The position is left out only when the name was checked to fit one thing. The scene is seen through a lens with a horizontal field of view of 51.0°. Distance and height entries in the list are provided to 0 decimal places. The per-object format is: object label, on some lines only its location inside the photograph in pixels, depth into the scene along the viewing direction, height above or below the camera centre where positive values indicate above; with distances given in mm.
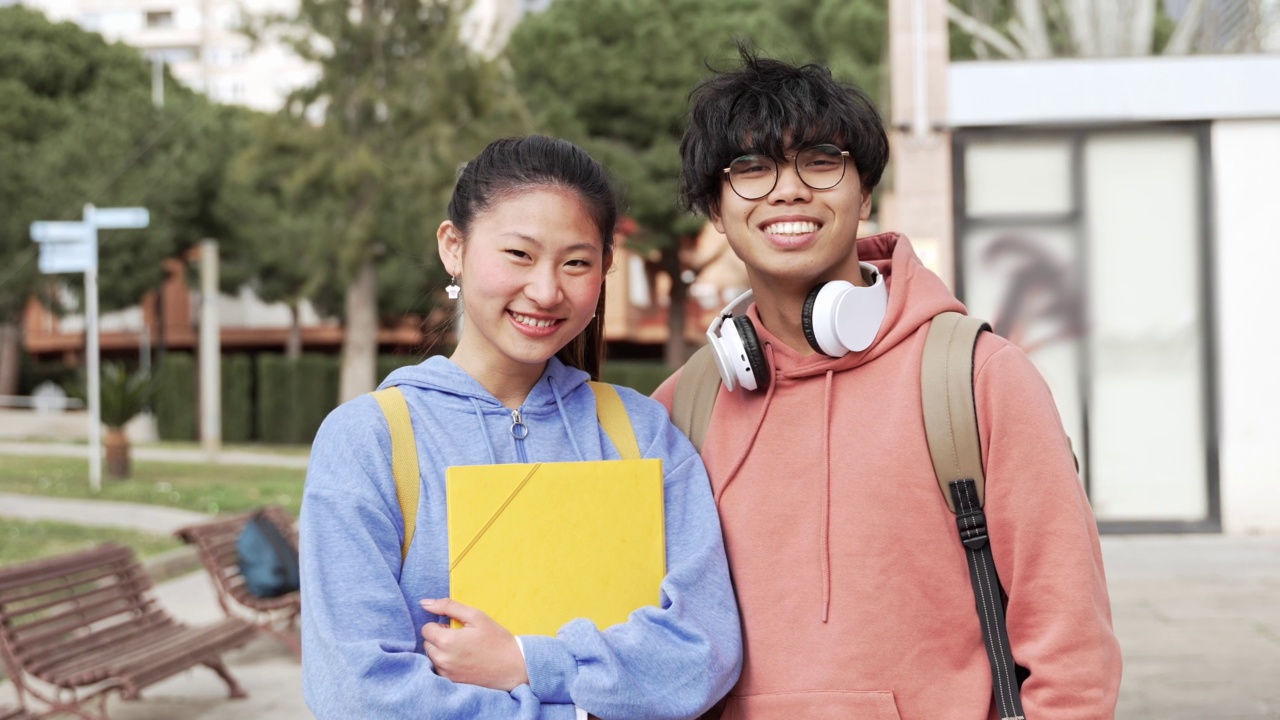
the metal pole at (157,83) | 40531 +9051
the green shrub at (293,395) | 28188 -445
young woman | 1819 -197
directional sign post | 14555 +1474
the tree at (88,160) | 31641 +5264
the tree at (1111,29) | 13508 +3603
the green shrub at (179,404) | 28484 -600
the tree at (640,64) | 26453 +6149
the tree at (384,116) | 22703 +4479
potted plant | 16031 -407
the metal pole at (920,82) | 10945 +2301
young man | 1958 -167
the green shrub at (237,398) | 28344 -495
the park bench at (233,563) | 7391 -1075
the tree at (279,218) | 22828 +3320
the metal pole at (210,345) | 20969 +480
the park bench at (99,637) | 5570 -1194
